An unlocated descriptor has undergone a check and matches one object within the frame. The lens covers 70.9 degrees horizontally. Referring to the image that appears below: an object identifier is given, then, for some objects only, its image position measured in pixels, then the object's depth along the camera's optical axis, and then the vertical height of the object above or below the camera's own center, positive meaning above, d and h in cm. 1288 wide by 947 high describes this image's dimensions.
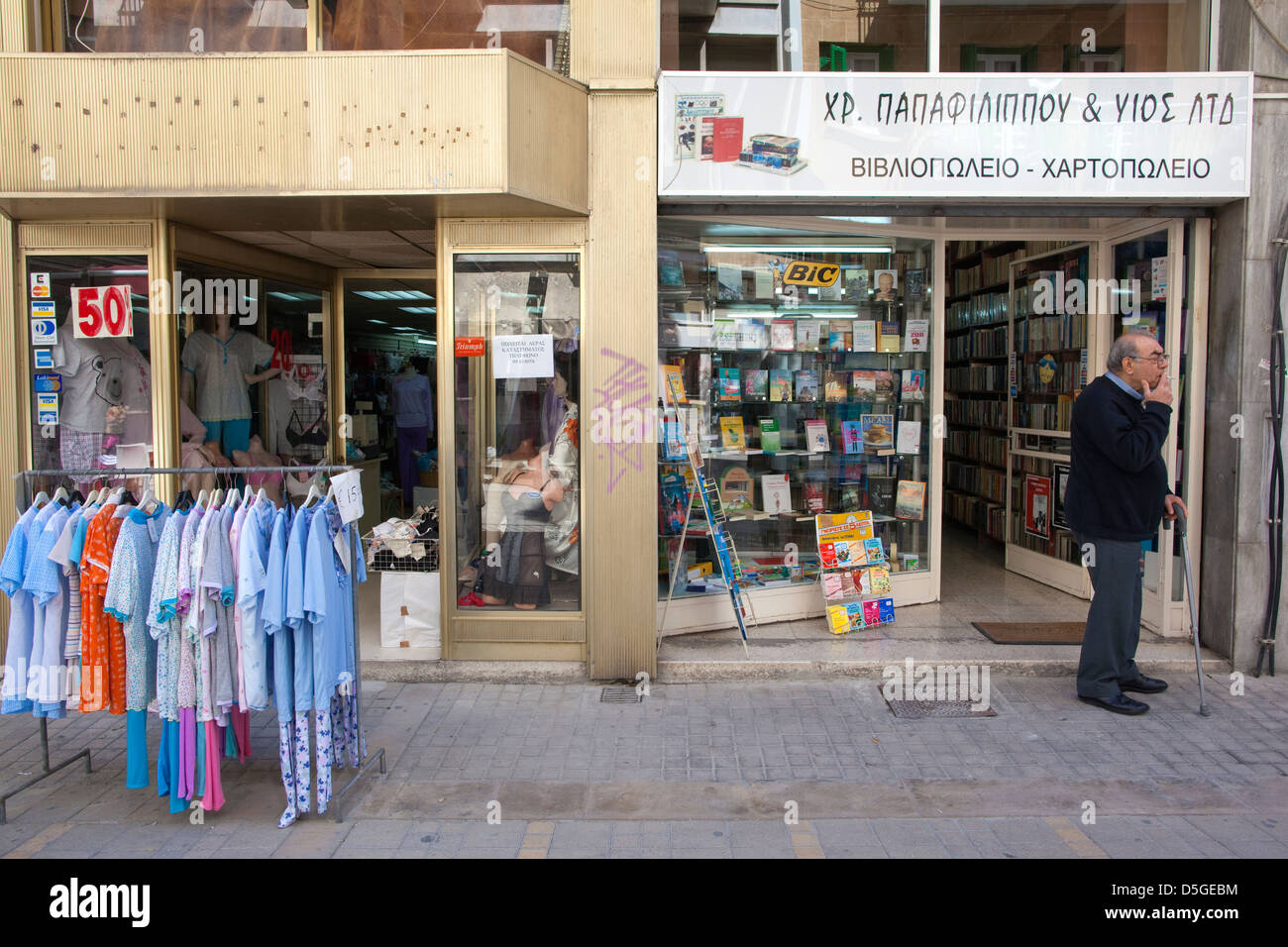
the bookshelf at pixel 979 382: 939 +34
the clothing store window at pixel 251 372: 672 +34
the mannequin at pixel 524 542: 616 -88
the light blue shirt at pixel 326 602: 400 -86
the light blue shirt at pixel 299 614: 396 -88
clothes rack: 416 -84
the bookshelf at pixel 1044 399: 780 +12
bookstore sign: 586 +180
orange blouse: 406 -101
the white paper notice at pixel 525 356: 605 +38
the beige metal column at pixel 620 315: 580 +63
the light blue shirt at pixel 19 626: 409 -98
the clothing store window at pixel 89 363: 597 +34
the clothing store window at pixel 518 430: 602 -12
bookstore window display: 684 +16
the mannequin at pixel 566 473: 608 -40
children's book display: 675 -120
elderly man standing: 525 -47
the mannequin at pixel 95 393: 605 +13
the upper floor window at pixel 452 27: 586 +251
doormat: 642 -159
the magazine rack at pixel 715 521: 617 -75
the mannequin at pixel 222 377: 682 +28
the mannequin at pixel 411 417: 947 -4
